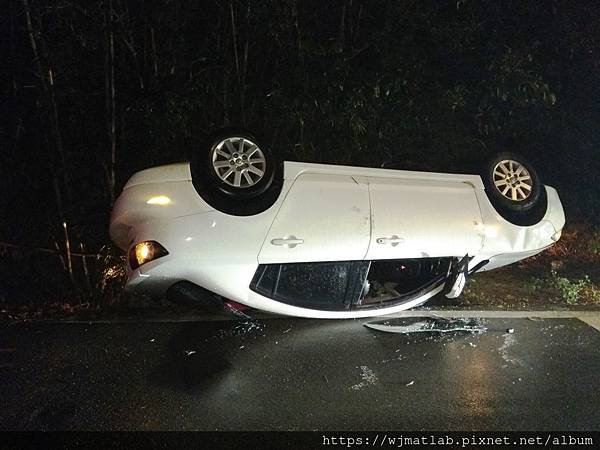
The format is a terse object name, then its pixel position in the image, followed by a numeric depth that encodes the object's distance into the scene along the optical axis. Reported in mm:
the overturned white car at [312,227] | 3746
